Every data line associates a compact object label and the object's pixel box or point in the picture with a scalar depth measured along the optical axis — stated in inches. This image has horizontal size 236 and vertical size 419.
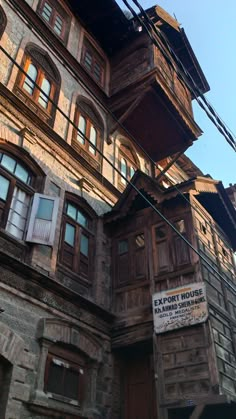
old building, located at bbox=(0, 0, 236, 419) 319.0
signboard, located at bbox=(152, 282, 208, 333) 350.0
